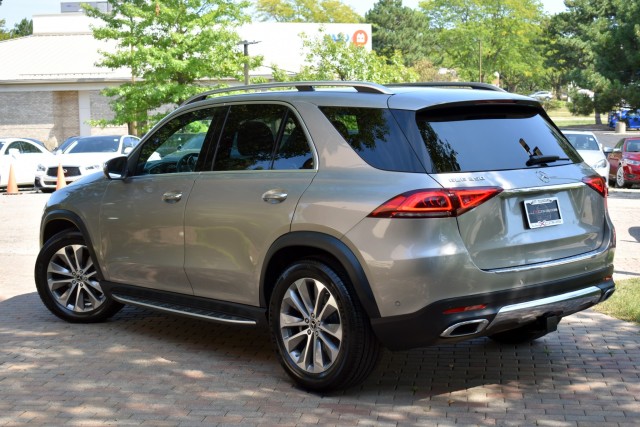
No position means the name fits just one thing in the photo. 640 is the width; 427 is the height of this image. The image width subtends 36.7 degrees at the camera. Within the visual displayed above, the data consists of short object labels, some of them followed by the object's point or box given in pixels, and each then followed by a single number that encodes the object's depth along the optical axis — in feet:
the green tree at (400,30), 319.06
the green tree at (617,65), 125.39
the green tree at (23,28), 449.48
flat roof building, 170.71
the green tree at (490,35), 302.45
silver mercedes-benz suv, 17.30
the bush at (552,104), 287.69
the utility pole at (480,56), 283.85
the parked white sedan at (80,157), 82.43
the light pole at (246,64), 119.44
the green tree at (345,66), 143.43
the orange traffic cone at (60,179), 78.17
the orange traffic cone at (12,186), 80.84
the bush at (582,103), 137.80
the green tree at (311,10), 315.78
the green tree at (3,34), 337.33
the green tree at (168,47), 114.83
